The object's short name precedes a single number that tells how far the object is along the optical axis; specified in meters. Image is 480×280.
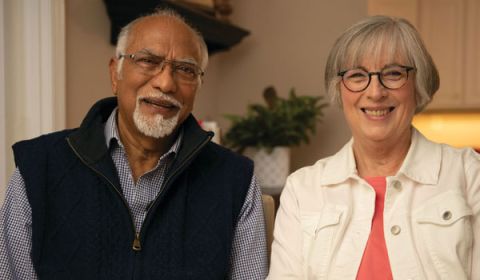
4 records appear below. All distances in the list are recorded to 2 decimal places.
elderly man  1.55
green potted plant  3.37
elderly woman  1.43
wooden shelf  2.53
